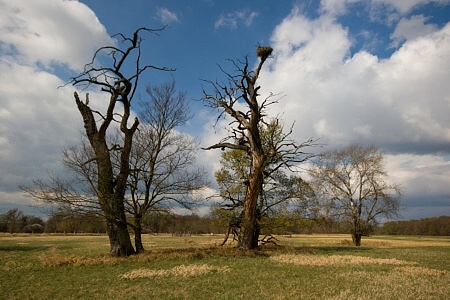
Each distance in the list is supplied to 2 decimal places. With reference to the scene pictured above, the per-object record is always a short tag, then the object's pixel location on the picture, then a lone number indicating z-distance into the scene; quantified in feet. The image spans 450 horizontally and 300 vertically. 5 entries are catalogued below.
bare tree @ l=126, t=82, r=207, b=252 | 63.67
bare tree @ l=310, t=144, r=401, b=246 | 108.58
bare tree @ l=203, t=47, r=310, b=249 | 66.08
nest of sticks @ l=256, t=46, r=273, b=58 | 68.13
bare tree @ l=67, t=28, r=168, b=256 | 58.39
